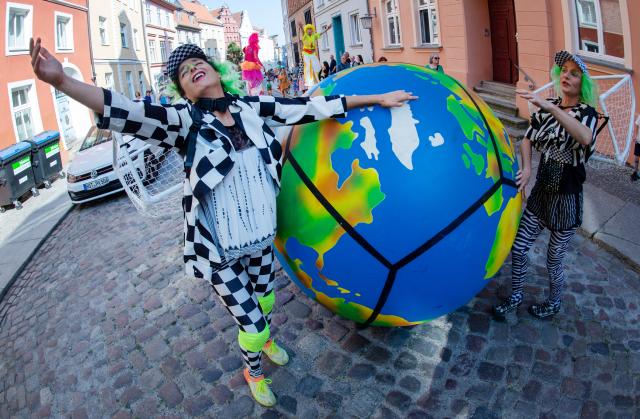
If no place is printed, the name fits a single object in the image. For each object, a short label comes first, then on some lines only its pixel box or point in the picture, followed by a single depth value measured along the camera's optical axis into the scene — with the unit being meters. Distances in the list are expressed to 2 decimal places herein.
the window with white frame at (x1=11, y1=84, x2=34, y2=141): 14.39
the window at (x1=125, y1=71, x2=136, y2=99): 27.98
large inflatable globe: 2.32
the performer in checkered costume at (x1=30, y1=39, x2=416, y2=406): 2.23
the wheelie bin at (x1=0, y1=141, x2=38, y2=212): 9.23
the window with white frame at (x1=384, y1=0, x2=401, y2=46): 15.41
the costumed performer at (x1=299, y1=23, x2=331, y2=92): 12.51
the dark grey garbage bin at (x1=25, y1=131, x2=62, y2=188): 10.47
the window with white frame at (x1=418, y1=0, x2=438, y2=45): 12.73
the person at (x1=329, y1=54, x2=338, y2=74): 16.28
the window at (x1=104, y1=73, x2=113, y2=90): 23.95
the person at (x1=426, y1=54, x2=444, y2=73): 8.41
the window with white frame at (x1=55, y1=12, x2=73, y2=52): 18.17
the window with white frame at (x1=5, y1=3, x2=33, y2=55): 14.24
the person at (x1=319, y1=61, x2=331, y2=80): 16.31
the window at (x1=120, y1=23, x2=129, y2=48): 27.75
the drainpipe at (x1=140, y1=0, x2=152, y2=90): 32.03
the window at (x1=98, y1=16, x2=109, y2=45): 23.95
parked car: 8.38
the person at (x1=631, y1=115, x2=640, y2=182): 5.22
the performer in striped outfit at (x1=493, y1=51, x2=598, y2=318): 2.66
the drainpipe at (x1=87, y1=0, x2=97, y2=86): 20.91
